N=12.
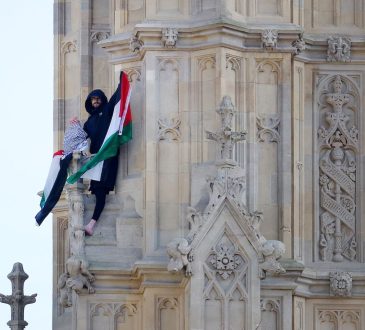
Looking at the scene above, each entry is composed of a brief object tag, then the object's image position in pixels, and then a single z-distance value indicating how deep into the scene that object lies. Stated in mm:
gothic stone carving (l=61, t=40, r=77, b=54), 58594
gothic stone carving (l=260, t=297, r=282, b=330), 52344
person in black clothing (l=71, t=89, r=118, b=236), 53031
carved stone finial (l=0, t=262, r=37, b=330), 55781
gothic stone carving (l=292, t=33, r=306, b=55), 53188
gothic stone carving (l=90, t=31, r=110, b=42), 57938
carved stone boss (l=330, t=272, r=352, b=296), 53219
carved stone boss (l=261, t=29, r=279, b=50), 52906
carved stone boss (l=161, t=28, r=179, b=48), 52750
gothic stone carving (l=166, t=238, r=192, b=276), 51250
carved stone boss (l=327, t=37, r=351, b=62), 53938
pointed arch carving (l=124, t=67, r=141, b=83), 53438
